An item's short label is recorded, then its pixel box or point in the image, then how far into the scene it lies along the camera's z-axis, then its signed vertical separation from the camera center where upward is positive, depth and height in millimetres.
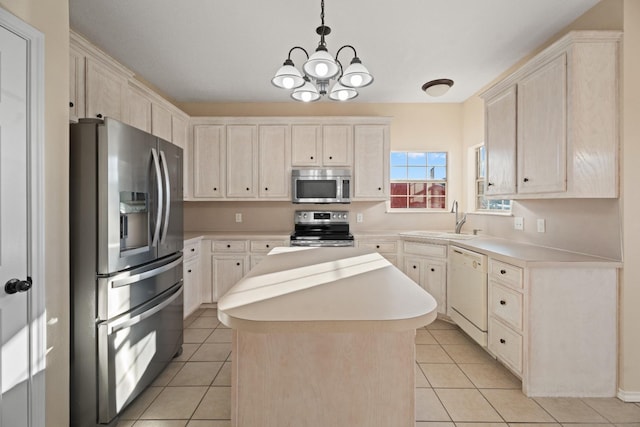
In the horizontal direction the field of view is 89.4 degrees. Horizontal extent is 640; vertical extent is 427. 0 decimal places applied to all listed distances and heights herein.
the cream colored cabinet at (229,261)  3916 -618
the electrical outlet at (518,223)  3048 -117
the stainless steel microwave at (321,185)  4082 +318
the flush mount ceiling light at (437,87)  3469 +1354
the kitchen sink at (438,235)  3562 -286
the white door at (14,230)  1338 -85
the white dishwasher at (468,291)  2693 -746
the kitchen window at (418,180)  4488 +426
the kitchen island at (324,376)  1203 -621
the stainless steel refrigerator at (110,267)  1754 -333
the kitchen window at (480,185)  3883 +322
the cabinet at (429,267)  3471 -630
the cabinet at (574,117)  2082 +634
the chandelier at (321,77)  1713 +761
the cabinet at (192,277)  3408 -752
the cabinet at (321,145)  4125 +835
